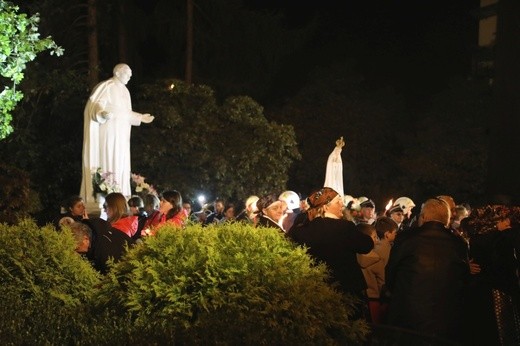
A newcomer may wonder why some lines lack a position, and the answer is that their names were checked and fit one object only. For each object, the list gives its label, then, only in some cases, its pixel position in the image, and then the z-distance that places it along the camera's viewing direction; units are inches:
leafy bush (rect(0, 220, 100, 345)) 255.5
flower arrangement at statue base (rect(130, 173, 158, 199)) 677.2
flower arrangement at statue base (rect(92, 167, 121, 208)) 618.2
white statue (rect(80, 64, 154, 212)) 622.2
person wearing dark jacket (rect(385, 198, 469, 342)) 281.6
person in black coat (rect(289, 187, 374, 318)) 283.3
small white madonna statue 829.2
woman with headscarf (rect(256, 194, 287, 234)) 359.3
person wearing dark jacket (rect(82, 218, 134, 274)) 313.9
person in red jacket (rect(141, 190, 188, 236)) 387.5
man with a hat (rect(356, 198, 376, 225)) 577.0
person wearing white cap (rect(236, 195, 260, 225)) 490.4
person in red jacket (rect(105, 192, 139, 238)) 373.4
